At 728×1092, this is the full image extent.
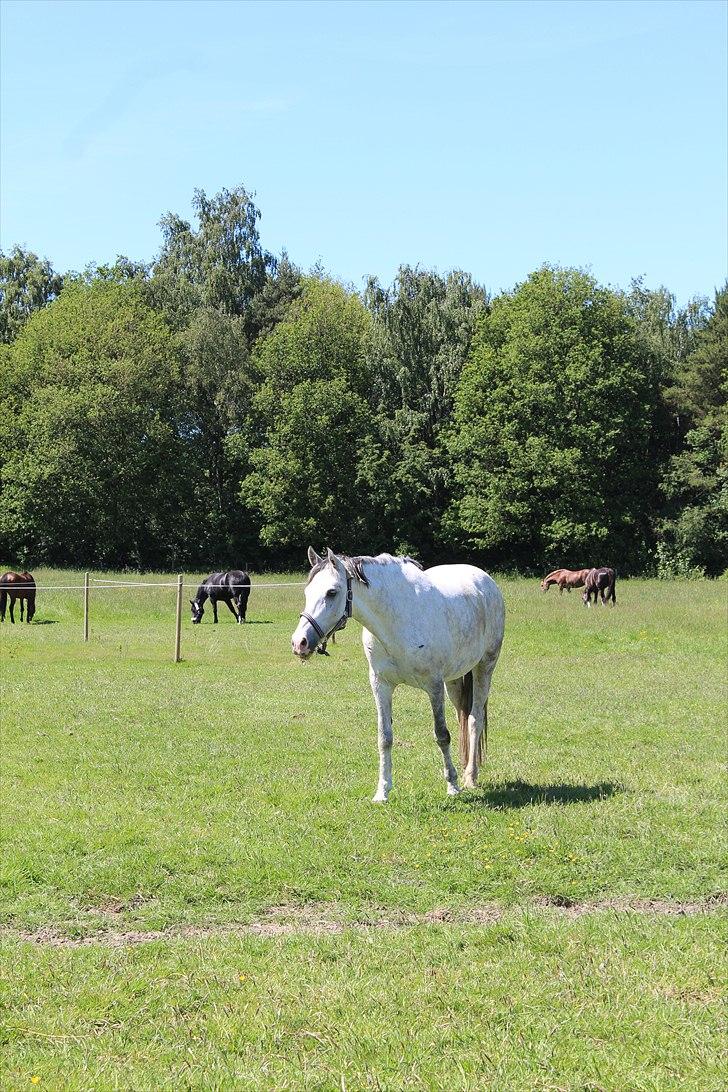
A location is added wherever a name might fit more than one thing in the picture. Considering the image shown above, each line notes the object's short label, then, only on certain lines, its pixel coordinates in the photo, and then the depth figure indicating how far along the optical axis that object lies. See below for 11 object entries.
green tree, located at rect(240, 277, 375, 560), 54.50
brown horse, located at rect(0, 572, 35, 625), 28.69
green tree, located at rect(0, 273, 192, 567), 52.81
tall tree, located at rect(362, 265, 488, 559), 54.41
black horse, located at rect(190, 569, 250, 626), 28.91
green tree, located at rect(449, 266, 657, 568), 51.50
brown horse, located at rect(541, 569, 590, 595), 38.41
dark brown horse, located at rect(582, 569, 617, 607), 33.75
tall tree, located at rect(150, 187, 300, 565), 56.50
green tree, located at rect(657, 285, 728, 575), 50.44
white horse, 8.28
